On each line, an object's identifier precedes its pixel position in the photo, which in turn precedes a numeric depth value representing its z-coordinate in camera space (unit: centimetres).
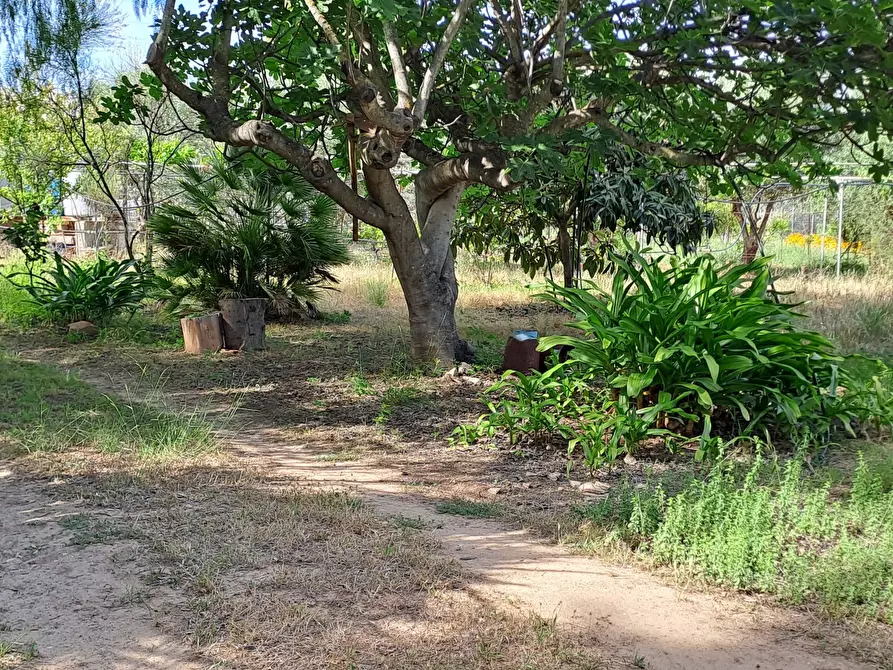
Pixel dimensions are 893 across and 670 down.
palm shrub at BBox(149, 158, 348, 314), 911
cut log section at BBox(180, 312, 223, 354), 865
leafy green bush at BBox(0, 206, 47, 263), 1116
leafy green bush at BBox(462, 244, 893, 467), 507
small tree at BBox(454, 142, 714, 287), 988
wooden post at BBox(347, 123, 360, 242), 691
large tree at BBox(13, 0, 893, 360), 511
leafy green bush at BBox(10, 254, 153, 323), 1005
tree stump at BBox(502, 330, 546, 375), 724
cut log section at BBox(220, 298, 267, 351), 874
